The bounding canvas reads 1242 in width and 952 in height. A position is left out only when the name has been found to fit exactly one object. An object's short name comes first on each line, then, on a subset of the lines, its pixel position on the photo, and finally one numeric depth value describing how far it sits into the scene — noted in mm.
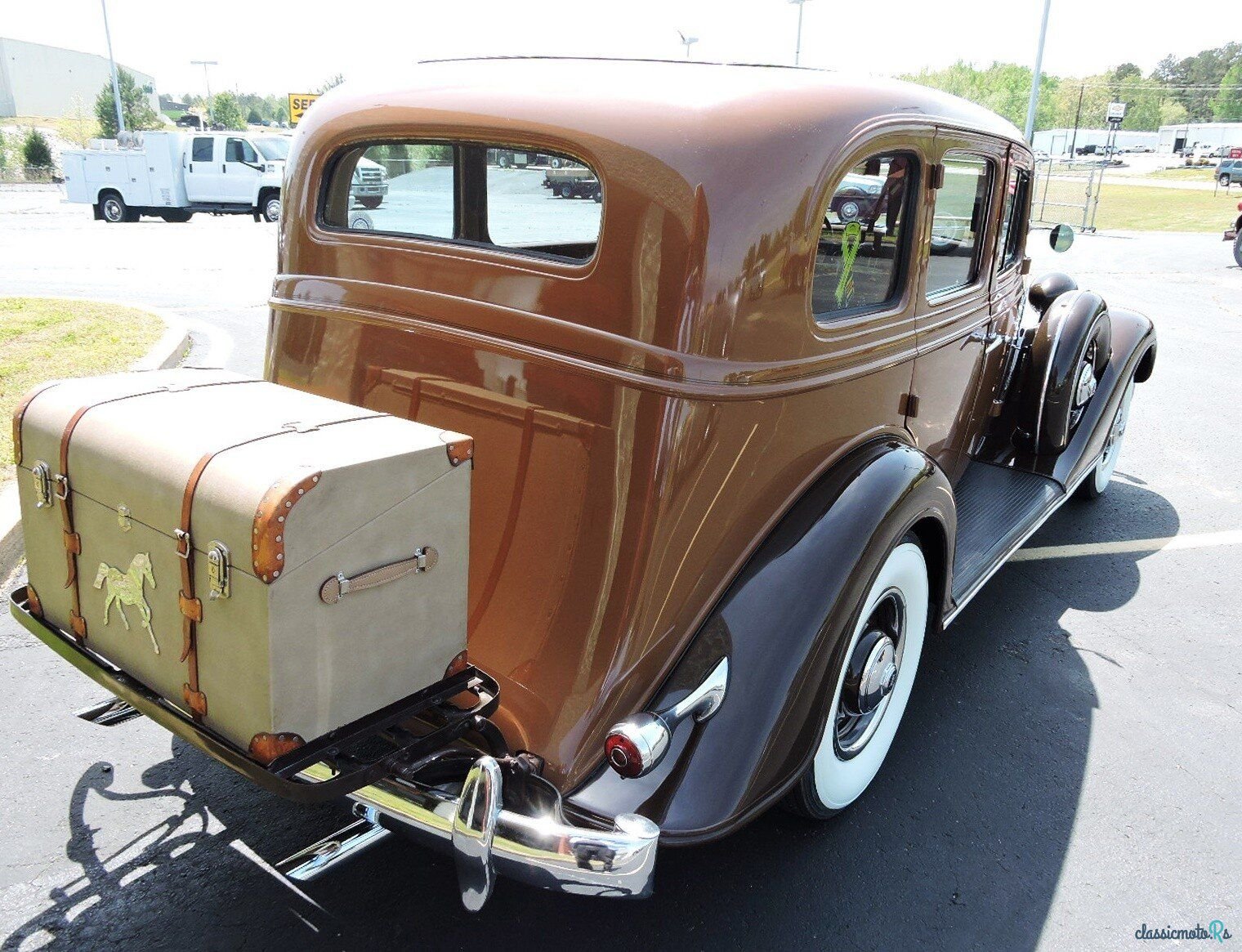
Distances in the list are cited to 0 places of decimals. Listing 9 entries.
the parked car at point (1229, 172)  36719
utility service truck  18891
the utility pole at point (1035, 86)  21719
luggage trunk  1708
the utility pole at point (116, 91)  34875
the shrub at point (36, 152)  33219
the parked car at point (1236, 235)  14977
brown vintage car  2057
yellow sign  22828
